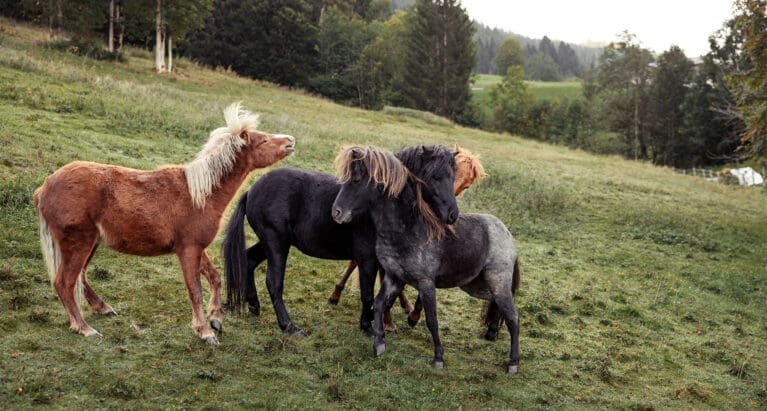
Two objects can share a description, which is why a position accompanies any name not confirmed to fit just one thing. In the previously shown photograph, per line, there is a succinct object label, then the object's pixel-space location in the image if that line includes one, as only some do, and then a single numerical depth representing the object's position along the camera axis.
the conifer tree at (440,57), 55.69
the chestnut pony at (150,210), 5.57
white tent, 38.81
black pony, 6.71
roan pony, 6.14
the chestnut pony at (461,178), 7.96
